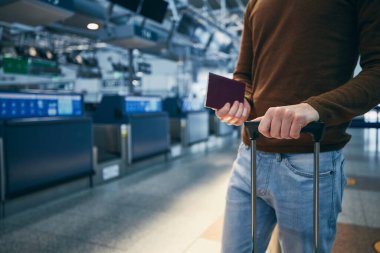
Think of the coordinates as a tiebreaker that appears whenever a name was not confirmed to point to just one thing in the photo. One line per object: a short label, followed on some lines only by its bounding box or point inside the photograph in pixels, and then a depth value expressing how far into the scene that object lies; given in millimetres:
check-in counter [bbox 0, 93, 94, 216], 2832
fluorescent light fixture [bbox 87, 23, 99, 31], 4902
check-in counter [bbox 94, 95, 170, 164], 4578
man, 826
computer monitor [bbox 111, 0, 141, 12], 4846
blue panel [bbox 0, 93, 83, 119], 2881
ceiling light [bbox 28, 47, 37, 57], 10125
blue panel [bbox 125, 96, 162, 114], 4754
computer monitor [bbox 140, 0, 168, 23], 5207
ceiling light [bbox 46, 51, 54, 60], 10409
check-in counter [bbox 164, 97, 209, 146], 6367
